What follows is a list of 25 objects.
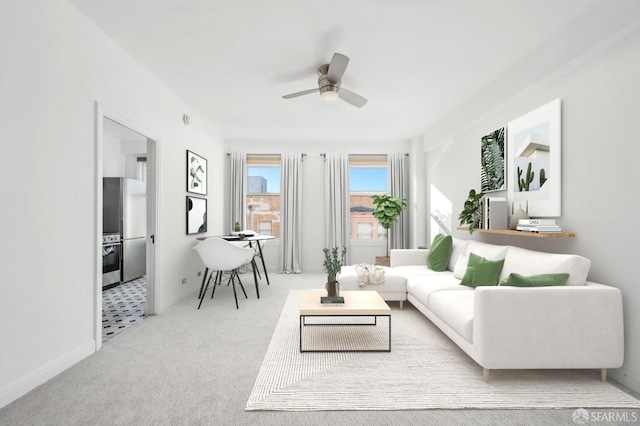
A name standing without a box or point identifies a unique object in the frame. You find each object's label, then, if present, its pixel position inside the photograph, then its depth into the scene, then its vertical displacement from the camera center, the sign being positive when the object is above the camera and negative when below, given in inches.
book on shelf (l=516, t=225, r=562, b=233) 104.7 -4.7
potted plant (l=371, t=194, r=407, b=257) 236.1 +2.7
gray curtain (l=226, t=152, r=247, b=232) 253.8 +16.7
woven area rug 75.4 -42.8
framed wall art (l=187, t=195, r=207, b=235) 180.7 -1.8
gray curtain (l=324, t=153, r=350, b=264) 255.6 +9.7
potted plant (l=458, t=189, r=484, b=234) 146.0 +0.5
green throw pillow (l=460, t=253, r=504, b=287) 118.6 -21.5
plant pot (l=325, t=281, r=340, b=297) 118.0 -27.0
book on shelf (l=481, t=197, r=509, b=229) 135.0 +0.1
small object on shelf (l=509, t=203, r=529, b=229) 122.3 -0.9
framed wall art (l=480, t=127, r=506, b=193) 142.8 +23.2
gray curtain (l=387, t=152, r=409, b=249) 255.1 +18.4
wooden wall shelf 100.3 -6.4
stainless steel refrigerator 212.5 -3.5
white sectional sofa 82.6 -28.2
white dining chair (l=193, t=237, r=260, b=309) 158.2 -19.8
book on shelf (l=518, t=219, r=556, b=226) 105.9 -2.7
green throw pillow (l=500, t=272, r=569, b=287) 89.3 -18.0
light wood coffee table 103.7 -30.3
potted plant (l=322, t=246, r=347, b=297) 116.7 -21.6
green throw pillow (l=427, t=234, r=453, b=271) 162.4 -20.4
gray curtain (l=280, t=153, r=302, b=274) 254.1 +1.0
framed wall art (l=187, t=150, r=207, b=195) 179.9 +21.9
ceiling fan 122.0 +49.3
